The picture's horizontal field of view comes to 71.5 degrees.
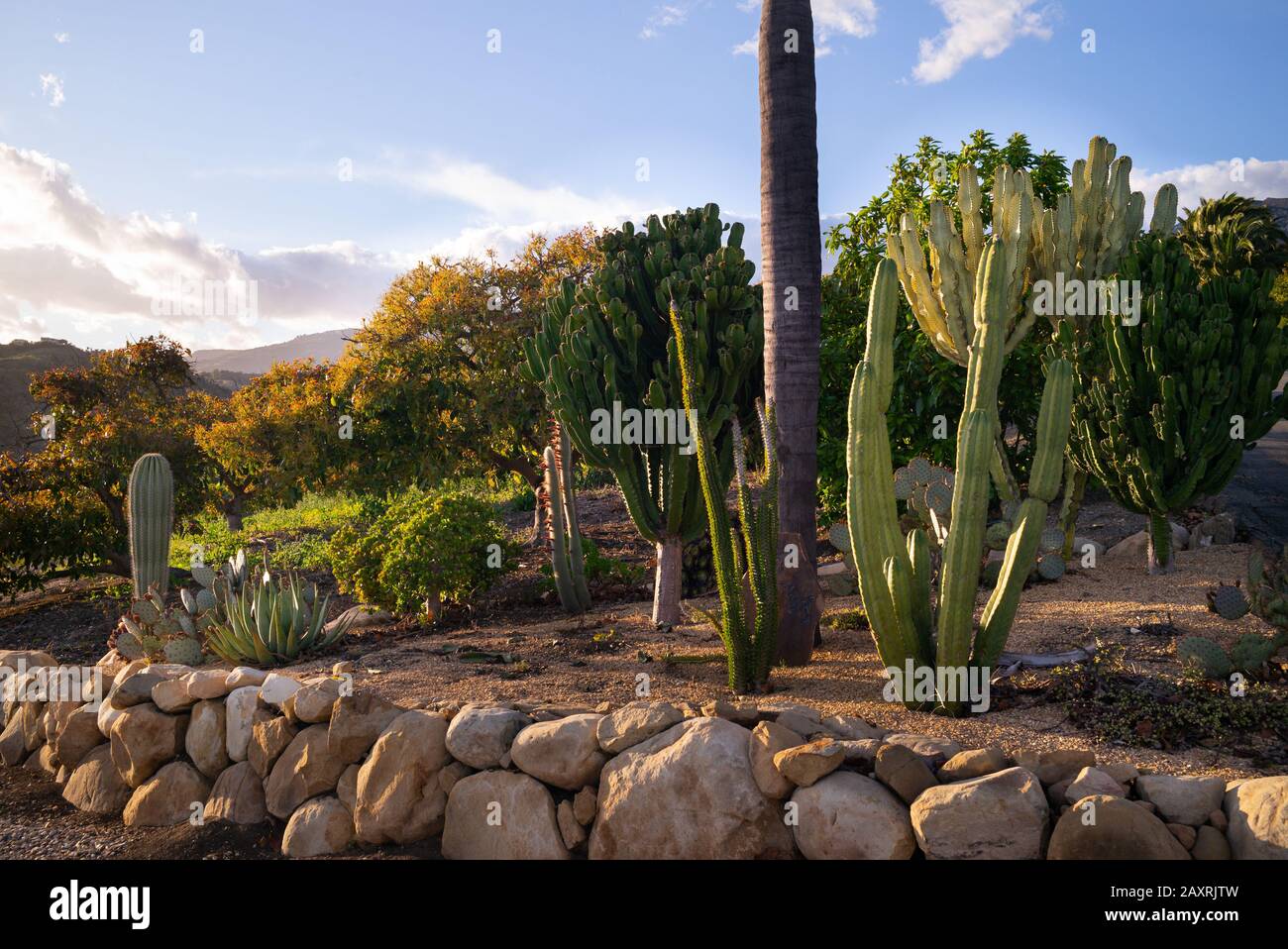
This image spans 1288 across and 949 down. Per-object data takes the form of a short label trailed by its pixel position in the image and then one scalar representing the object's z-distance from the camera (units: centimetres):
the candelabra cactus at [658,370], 640
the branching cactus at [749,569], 488
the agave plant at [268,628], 645
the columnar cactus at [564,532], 735
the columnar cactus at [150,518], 864
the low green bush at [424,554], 723
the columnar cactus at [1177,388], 671
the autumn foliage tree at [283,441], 1228
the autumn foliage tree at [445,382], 1194
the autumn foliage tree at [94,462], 1073
